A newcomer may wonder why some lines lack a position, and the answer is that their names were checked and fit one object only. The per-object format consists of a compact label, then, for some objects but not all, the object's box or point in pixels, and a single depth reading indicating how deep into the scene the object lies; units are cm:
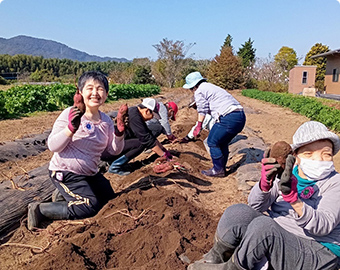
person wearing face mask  163
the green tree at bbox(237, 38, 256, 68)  4719
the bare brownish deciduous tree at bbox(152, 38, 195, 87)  4278
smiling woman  296
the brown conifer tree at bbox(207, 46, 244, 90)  3366
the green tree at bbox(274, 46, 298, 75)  4628
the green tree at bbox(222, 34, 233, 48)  4849
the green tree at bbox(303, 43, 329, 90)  3400
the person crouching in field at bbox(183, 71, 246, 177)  446
